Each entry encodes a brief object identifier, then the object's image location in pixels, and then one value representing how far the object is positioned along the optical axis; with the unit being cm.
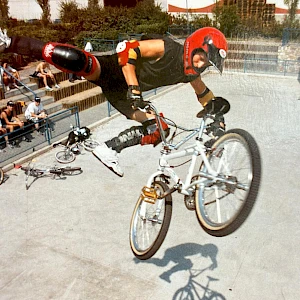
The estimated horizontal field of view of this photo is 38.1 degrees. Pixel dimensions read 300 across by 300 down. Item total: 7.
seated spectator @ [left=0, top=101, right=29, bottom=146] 905
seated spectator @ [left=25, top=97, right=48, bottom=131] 877
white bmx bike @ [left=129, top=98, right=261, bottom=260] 350
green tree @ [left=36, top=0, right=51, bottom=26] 954
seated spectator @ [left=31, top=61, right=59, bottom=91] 773
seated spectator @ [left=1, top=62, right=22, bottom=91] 848
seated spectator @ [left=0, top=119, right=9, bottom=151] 989
